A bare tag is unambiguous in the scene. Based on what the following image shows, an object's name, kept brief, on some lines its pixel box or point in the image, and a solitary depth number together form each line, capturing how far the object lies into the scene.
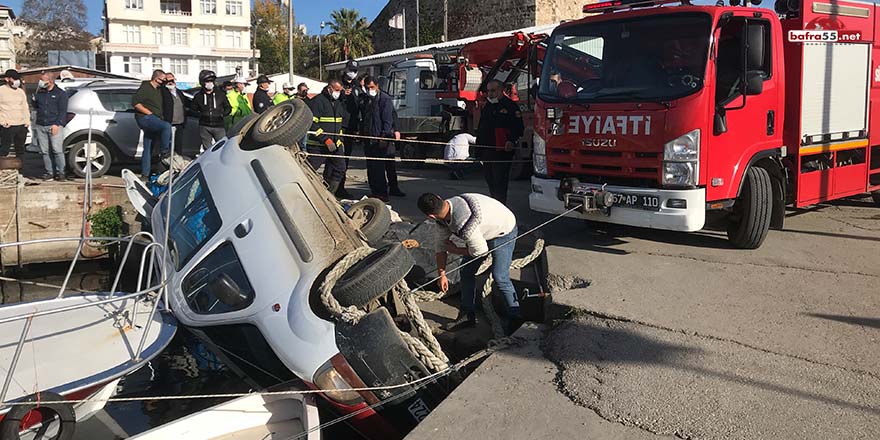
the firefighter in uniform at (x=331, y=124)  9.97
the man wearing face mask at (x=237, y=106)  11.63
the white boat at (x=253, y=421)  3.97
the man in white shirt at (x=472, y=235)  5.41
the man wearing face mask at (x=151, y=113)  10.30
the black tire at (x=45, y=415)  3.69
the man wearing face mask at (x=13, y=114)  10.62
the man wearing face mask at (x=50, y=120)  10.44
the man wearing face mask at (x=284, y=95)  13.84
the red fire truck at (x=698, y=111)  6.29
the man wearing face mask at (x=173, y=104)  10.52
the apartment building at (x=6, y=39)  61.23
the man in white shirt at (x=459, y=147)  11.62
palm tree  57.00
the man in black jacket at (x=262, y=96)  11.93
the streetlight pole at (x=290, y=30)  30.33
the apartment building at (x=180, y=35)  58.44
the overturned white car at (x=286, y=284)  4.09
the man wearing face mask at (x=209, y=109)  11.27
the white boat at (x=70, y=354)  3.89
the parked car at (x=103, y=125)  11.07
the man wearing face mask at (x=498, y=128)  8.77
